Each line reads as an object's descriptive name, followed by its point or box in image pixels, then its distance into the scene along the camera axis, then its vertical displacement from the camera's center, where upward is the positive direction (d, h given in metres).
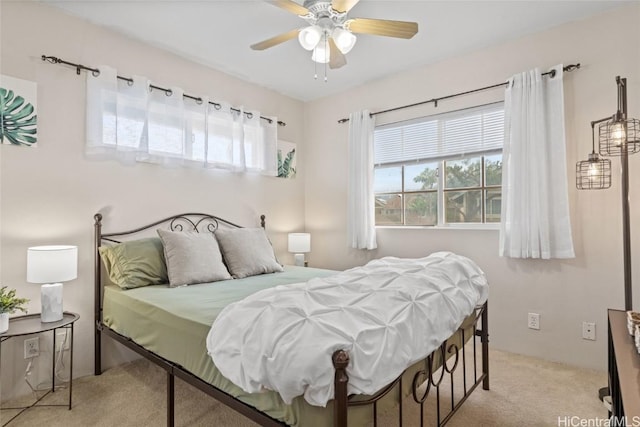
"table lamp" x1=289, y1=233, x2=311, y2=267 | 4.02 -0.28
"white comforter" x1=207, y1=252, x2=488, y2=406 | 1.09 -0.39
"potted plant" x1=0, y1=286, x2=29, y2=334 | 1.91 -0.47
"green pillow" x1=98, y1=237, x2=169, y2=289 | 2.46 -0.31
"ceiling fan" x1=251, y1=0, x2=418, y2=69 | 2.03 +1.20
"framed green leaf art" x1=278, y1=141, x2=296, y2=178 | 4.22 +0.77
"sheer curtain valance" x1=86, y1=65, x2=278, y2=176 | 2.71 +0.85
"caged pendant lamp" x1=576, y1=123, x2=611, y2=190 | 2.48 +0.36
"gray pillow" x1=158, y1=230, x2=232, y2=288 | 2.54 -0.29
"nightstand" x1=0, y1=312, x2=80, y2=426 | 1.96 -0.62
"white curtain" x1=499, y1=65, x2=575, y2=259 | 2.70 +0.39
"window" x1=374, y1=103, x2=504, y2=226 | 3.20 +0.53
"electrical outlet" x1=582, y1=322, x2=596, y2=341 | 2.64 -0.85
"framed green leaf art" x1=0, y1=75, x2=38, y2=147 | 2.29 +0.74
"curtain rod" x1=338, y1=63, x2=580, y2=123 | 2.72 +1.20
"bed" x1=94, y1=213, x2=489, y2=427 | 1.21 -0.64
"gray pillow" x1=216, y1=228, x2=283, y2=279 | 2.92 -0.28
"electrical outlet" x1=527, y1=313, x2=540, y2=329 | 2.88 -0.84
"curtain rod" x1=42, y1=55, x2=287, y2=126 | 2.49 +1.17
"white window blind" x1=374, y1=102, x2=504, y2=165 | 3.16 +0.85
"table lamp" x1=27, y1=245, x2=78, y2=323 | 2.11 -0.31
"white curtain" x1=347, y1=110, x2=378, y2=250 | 3.79 +0.40
